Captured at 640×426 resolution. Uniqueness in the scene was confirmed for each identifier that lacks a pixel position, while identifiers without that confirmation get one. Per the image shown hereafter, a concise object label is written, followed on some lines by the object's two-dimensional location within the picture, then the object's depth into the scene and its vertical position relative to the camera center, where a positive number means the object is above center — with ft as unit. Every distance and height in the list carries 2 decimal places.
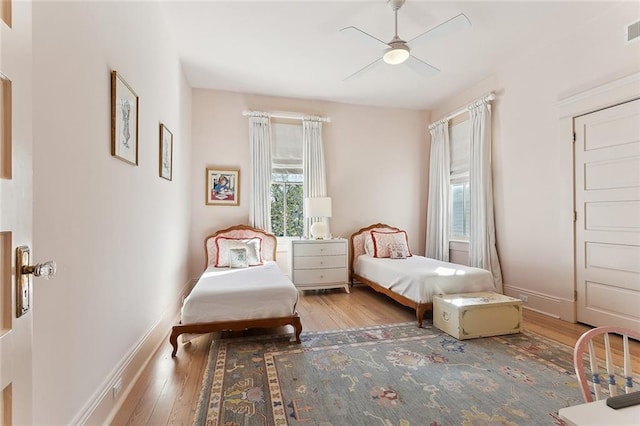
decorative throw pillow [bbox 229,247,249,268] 13.16 -1.92
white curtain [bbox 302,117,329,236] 16.53 +2.83
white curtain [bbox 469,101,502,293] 13.67 +0.73
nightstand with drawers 14.90 -2.44
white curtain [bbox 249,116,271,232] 15.84 +2.04
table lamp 15.38 +0.18
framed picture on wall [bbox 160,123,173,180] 9.80 +2.07
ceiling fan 8.20 +5.12
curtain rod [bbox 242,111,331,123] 15.89 +5.26
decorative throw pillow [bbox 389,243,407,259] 15.17 -1.83
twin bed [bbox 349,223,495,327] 10.80 -2.25
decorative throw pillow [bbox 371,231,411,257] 15.58 -1.41
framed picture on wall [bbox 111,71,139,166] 6.15 +2.04
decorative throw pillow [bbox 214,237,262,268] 13.65 -1.57
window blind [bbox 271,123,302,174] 16.58 +3.62
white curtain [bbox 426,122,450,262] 16.53 +1.06
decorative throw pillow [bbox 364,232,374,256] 16.02 -1.59
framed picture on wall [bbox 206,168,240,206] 15.70 +1.43
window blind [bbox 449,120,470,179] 15.72 +3.49
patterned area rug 5.83 -3.81
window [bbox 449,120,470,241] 15.78 +1.73
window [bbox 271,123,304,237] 16.62 +1.88
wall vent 8.93 +5.41
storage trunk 9.37 -3.17
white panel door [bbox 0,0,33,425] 2.40 +0.13
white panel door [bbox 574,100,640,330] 9.20 +0.00
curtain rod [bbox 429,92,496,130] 13.80 +5.27
